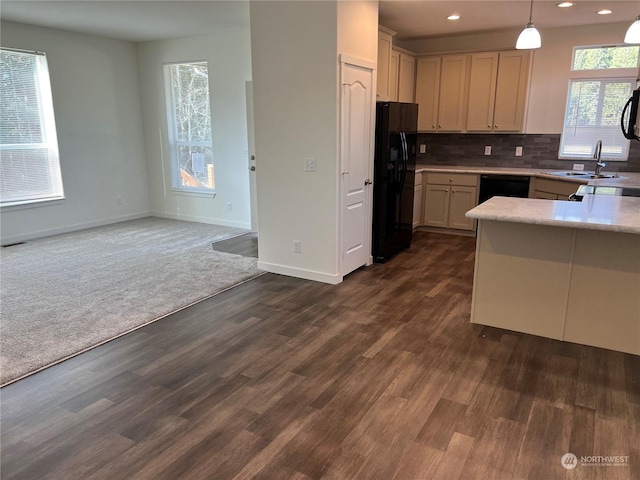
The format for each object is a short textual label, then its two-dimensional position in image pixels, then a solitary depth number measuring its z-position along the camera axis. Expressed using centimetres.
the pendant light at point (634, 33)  313
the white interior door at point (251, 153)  585
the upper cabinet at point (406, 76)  585
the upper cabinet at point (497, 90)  569
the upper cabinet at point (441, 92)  609
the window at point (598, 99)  527
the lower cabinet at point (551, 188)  493
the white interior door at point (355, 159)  407
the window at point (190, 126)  666
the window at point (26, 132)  554
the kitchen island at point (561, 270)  277
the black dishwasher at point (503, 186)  559
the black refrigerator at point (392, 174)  462
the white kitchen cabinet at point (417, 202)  611
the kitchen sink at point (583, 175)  501
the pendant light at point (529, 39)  333
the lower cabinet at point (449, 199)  596
